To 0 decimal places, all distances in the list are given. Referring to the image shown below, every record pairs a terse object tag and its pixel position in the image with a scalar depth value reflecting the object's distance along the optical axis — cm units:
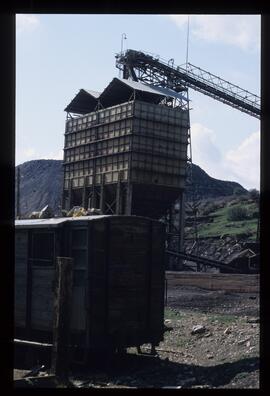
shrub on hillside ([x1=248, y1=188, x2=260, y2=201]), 5536
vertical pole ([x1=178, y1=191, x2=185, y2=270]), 3291
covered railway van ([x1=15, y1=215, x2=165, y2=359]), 1008
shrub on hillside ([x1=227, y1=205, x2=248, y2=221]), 4878
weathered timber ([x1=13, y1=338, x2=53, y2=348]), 970
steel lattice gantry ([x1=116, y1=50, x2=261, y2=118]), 3603
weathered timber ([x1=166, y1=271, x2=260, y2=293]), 1966
